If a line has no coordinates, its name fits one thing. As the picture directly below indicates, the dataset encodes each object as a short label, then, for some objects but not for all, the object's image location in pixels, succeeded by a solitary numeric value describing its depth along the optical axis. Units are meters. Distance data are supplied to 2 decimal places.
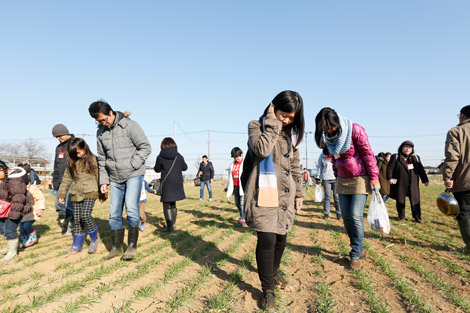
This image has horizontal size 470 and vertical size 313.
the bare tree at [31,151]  51.09
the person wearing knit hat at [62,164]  5.07
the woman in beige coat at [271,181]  2.52
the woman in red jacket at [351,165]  3.43
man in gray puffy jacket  3.99
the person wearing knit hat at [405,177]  7.10
